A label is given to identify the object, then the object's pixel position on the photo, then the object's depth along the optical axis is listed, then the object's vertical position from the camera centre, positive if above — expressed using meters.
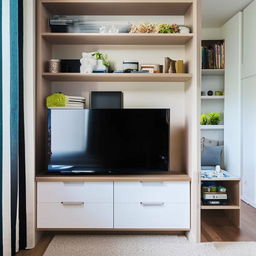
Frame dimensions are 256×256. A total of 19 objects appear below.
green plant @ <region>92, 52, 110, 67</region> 2.95 +0.61
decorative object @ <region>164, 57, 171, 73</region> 2.94 +0.55
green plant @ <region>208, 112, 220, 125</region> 5.11 +0.08
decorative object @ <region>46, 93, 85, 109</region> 2.85 +0.20
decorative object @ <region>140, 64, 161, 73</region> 2.94 +0.51
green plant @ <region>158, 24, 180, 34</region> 2.87 +0.85
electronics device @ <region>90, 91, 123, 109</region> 3.04 +0.22
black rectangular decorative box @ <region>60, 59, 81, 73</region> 3.00 +0.55
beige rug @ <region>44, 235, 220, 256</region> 2.57 -1.05
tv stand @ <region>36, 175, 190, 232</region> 2.77 -0.71
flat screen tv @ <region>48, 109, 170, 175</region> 2.85 -0.16
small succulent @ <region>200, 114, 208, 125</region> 5.08 +0.06
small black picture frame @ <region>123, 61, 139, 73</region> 2.95 +0.53
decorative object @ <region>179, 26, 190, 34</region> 2.85 +0.84
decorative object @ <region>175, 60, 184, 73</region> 2.92 +0.52
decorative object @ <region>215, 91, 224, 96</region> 5.15 +0.49
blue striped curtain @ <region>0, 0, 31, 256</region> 2.28 -0.08
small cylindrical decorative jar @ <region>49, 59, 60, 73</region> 2.88 +0.52
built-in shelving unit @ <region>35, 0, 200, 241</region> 2.77 +0.43
